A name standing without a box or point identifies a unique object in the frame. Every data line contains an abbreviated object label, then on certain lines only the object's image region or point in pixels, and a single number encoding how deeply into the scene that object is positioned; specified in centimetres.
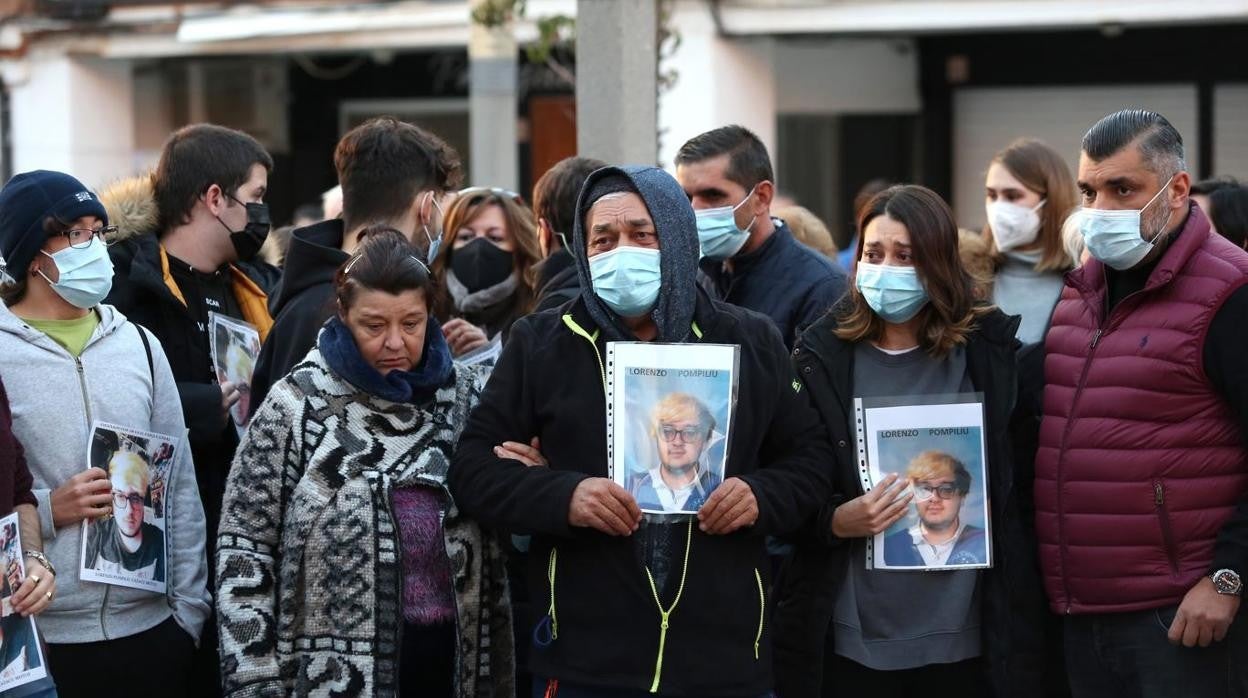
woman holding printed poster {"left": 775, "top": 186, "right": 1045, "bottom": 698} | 820
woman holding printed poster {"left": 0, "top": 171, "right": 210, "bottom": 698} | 814
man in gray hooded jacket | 729
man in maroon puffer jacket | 796
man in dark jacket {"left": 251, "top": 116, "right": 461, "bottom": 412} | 905
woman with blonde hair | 1127
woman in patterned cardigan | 769
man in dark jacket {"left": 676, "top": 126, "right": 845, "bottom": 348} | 986
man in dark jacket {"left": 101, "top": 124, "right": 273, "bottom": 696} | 932
